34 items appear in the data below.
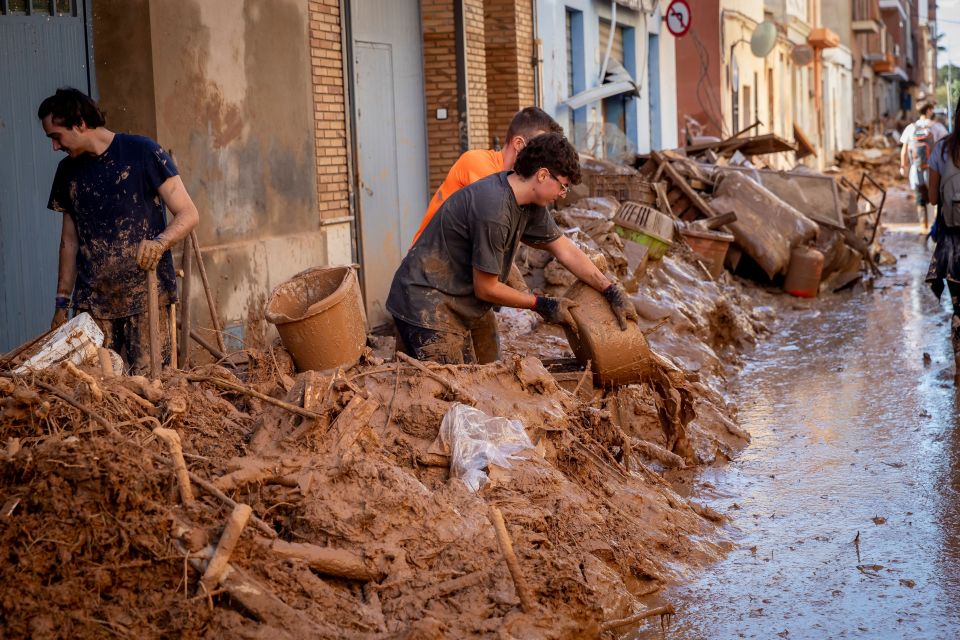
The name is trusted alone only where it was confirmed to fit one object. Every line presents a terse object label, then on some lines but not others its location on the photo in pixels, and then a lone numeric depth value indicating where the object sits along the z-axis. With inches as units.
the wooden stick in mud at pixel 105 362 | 188.5
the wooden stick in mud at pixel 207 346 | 254.4
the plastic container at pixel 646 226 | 447.2
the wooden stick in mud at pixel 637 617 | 169.6
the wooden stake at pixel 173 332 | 222.0
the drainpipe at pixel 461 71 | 491.5
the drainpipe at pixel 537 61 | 581.3
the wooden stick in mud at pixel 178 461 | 158.1
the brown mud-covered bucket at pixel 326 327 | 221.3
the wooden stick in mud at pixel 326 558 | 158.2
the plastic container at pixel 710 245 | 510.6
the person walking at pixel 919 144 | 733.3
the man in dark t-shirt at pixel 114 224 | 219.3
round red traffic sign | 829.2
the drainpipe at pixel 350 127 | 417.1
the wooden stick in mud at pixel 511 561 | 155.2
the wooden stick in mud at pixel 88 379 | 171.3
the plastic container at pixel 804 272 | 543.8
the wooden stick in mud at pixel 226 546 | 147.8
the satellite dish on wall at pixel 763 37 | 1045.8
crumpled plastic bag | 190.7
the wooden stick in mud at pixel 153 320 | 206.8
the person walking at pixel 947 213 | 332.2
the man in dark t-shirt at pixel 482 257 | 213.2
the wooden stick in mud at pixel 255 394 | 181.5
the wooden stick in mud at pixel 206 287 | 260.3
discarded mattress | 535.2
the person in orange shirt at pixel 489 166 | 239.9
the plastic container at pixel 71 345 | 192.5
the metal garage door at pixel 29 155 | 279.4
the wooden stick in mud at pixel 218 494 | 159.6
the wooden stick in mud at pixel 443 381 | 206.4
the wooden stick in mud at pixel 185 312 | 256.1
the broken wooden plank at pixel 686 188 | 549.6
